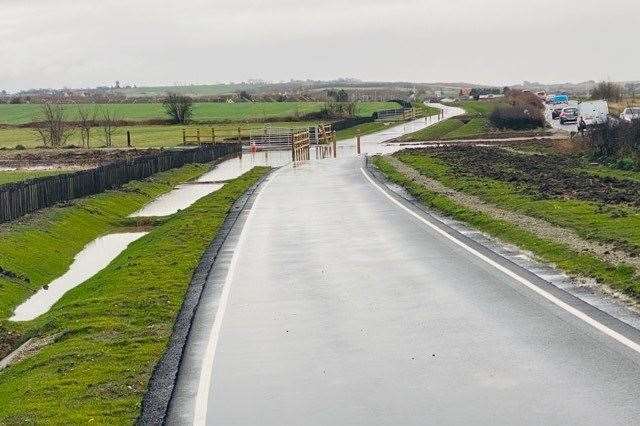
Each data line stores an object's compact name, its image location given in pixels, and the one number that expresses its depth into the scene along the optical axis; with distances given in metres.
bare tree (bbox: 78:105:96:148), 83.75
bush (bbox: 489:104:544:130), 81.12
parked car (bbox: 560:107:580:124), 88.38
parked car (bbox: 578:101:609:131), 69.06
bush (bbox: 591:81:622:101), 120.62
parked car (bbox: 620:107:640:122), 66.30
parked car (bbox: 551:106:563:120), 97.82
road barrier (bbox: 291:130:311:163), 62.50
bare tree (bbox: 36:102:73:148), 85.06
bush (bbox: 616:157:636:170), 40.38
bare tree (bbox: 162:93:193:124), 118.88
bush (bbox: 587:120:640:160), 42.66
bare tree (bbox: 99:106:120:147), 82.96
